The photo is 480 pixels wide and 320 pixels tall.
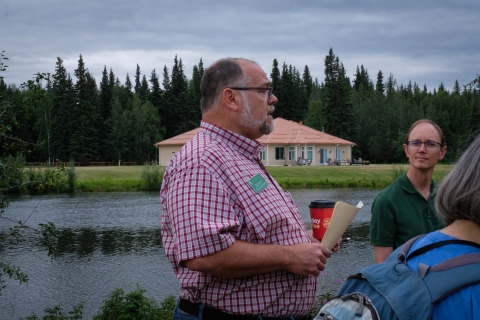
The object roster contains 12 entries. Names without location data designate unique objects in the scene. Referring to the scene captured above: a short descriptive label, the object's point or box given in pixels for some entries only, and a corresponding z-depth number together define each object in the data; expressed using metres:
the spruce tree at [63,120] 65.25
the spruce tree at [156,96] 78.18
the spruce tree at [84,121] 64.50
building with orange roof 52.03
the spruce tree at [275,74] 75.02
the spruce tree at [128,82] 95.11
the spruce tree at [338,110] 68.12
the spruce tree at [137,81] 89.19
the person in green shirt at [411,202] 3.56
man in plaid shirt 2.27
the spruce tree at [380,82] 101.41
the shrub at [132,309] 7.08
